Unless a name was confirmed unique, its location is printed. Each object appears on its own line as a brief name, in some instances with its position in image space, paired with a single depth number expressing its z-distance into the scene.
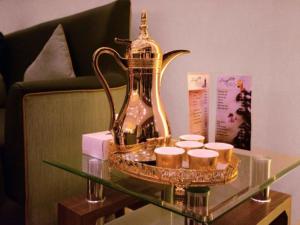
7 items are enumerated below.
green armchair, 0.88
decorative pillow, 1.33
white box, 0.79
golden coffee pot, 0.71
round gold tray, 0.58
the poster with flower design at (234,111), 0.74
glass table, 0.53
